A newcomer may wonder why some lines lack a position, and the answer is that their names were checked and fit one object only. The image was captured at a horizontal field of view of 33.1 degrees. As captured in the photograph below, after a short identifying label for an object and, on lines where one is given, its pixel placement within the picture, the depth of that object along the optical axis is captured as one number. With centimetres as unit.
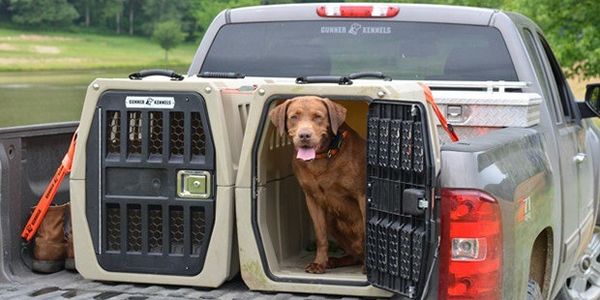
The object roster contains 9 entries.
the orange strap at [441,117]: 410
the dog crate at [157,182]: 404
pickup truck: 363
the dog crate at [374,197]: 369
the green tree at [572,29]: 2480
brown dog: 418
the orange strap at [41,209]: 446
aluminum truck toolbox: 466
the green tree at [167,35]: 7738
